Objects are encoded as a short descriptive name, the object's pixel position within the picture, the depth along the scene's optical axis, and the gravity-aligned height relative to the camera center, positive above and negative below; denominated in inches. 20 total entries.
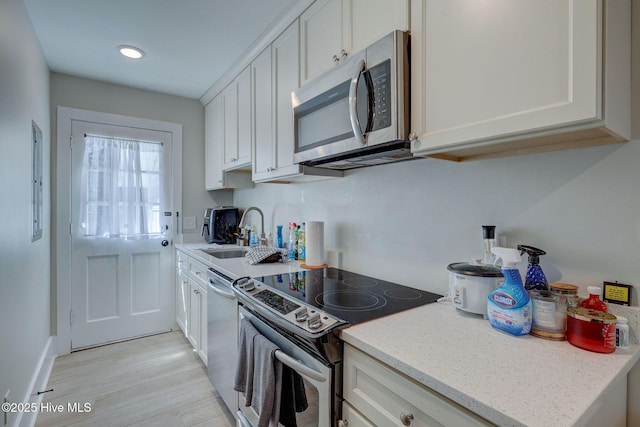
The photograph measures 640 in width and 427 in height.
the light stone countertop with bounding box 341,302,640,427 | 22.9 -14.5
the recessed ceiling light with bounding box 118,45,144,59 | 87.3 +46.9
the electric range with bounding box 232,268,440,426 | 37.5 -14.7
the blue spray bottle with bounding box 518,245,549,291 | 37.1 -7.6
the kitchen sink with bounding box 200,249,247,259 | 97.6 -14.0
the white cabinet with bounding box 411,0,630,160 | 27.6 +14.6
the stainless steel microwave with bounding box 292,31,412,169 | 42.4 +16.6
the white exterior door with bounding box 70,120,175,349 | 108.0 -8.3
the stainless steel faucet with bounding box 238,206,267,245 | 104.3 -5.6
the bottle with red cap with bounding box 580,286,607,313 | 33.9 -10.0
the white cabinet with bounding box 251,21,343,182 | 69.8 +25.9
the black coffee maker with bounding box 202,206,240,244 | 118.5 -5.2
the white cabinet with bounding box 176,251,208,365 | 87.7 -29.6
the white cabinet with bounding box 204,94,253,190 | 113.5 +22.8
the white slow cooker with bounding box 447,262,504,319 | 40.1 -9.8
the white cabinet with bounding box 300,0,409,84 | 45.8 +31.9
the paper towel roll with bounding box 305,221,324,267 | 73.4 -7.8
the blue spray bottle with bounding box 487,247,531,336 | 34.7 -10.5
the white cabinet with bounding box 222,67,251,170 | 92.4 +29.3
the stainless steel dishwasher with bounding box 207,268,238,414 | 65.8 -29.2
